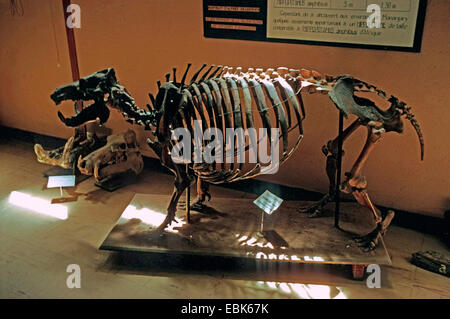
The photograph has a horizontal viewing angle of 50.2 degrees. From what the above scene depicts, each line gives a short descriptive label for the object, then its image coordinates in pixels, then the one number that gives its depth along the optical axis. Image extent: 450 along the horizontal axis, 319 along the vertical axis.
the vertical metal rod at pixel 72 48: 6.07
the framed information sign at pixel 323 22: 4.29
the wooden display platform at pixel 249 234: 4.03
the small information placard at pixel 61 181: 5.10
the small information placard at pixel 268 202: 4.18
